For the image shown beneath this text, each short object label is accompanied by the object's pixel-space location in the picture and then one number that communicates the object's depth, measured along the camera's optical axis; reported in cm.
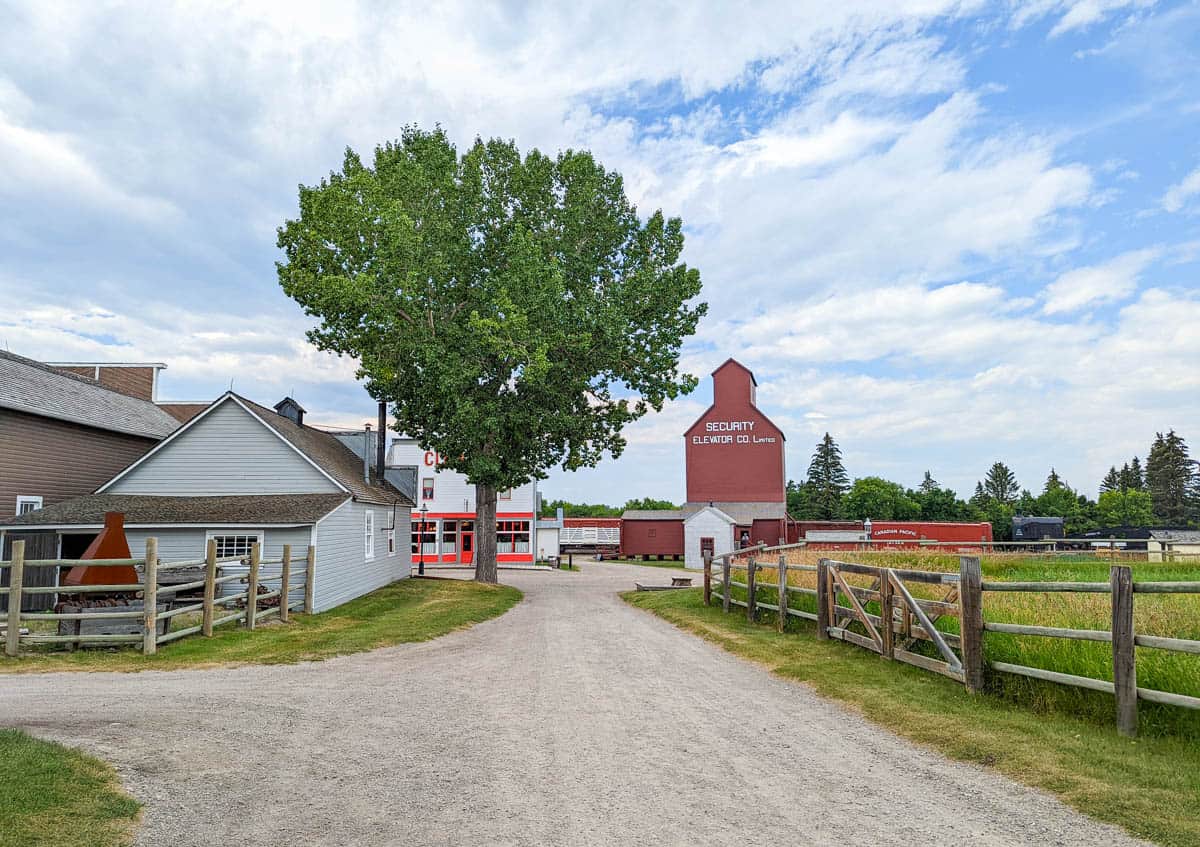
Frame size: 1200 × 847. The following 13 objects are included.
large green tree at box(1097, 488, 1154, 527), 9356
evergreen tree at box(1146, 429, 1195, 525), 9794
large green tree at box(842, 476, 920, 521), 8825
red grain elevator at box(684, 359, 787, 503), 5441
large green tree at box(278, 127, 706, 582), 2795
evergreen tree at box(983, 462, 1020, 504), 11931
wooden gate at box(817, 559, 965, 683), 1083
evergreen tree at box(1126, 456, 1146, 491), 11994
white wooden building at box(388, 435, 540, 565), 4881
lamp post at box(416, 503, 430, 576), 3750
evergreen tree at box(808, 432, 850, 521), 9400
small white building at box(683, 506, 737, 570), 4812
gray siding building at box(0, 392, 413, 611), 2206
